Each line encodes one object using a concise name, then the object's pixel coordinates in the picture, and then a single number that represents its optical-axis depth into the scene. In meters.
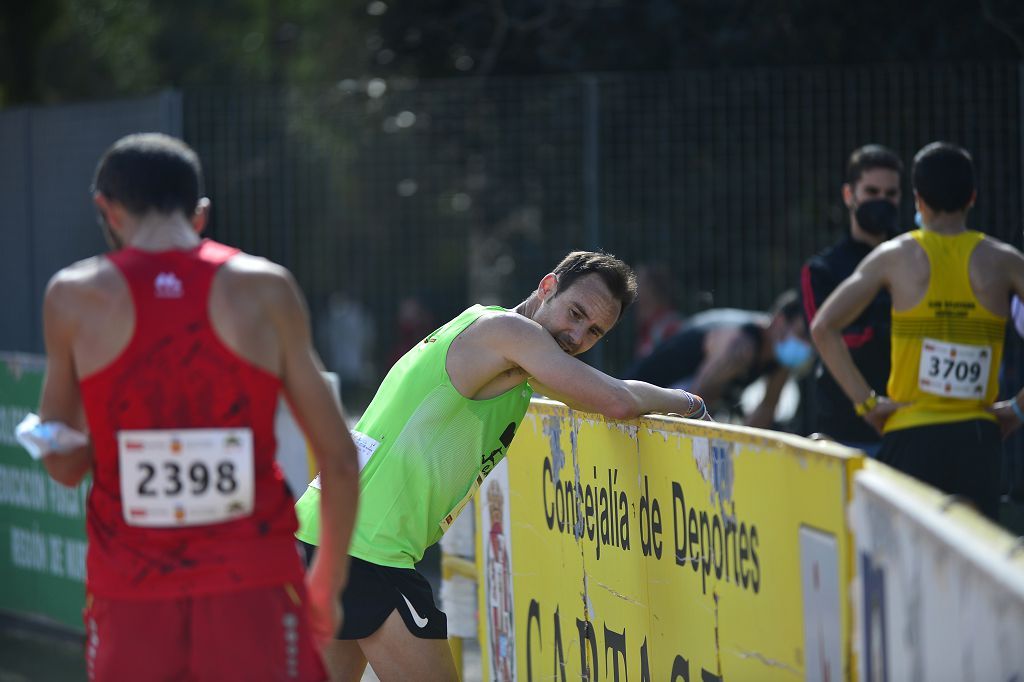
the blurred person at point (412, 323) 26.98
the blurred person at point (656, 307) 23.34
